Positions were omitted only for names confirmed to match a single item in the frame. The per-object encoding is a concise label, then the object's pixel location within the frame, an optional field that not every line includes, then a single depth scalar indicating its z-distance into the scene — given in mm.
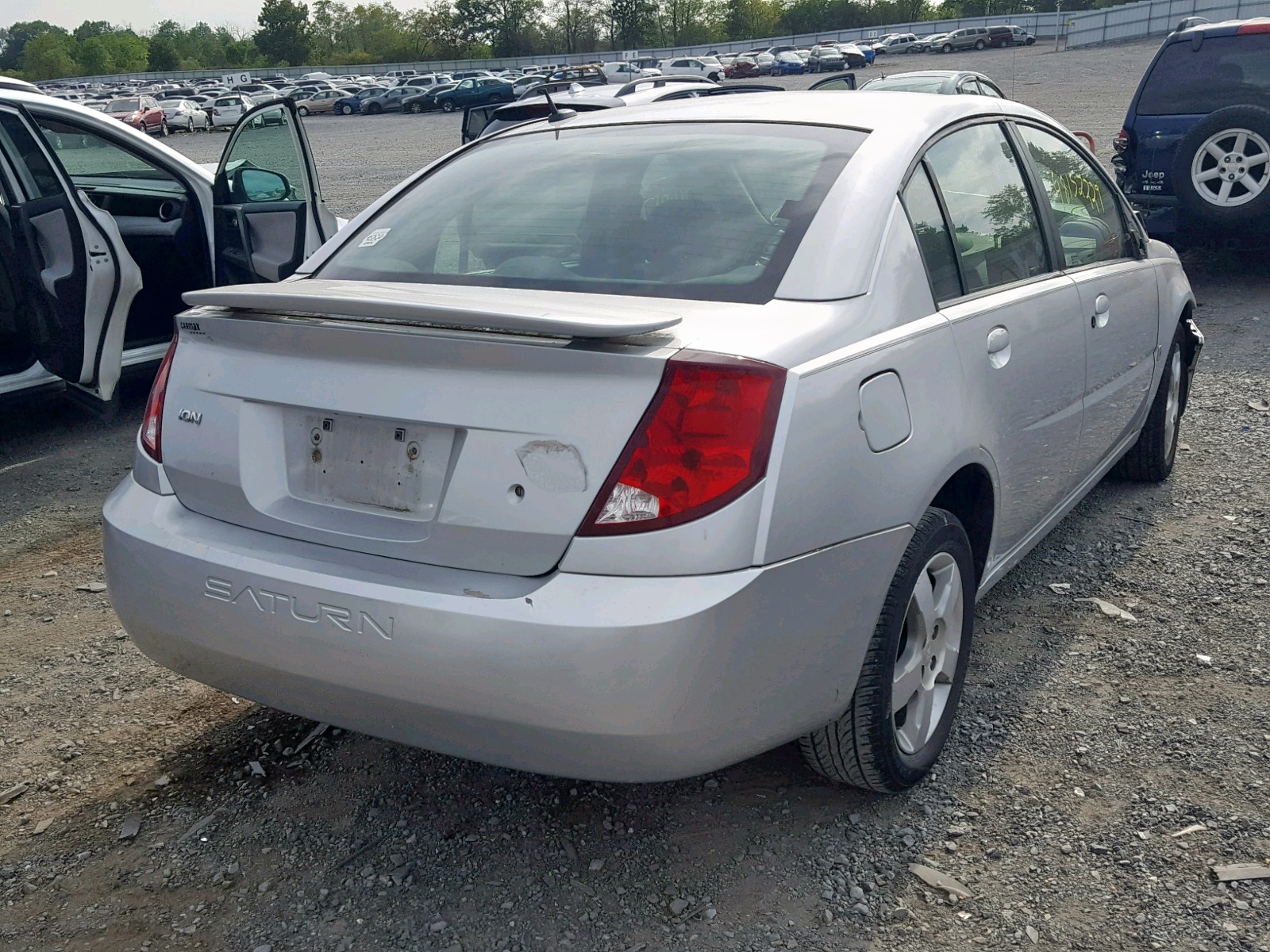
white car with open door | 5367
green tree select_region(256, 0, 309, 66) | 111438
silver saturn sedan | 2119
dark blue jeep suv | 7762
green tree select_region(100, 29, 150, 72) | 127000
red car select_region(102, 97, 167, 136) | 44969
